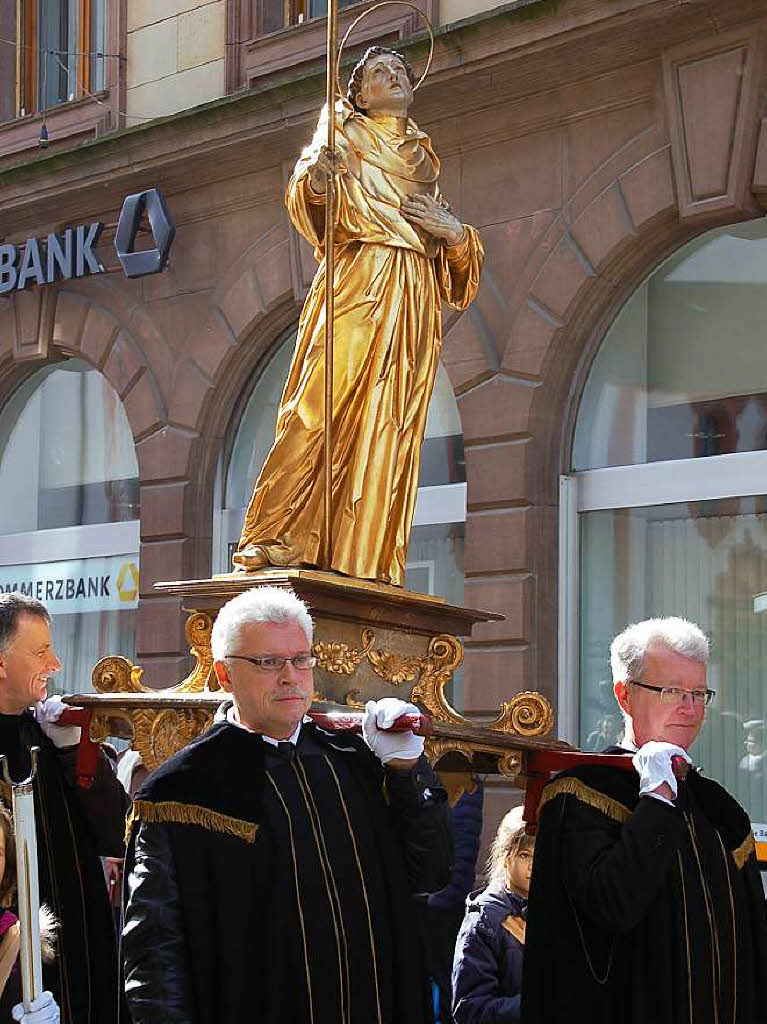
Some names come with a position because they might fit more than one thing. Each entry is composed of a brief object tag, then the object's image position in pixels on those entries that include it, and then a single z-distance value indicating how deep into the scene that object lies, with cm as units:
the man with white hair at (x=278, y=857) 398
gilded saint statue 680
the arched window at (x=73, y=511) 1400
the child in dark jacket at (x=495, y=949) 575
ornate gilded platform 608
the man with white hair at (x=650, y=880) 445
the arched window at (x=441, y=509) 1171
